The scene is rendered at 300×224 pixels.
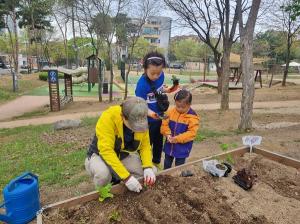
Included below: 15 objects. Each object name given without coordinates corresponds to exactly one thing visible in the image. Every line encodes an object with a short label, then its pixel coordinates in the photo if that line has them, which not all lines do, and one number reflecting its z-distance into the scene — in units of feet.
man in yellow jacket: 5.80
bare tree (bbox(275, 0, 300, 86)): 46.06
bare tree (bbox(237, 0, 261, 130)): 14.23
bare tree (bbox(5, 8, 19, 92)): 46.89
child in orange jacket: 7.70
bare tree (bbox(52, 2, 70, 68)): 72.95
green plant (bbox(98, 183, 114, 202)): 5.89
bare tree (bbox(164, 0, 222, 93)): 32.07
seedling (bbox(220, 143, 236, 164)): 8.25
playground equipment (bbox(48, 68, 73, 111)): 30.55
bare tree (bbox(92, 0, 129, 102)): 33.64
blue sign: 30.48
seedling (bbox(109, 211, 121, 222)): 5.33
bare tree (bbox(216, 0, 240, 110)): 21.48
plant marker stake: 8.21
